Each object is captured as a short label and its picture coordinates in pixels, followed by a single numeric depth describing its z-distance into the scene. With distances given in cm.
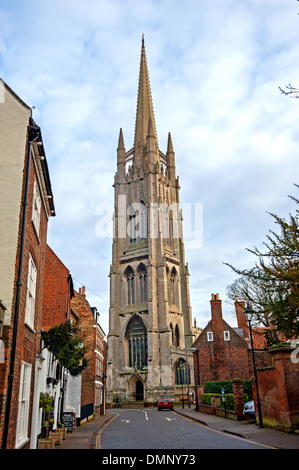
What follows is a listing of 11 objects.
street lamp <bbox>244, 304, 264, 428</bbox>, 1620
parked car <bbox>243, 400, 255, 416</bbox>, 2005
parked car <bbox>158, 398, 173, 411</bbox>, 4044
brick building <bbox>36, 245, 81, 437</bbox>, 1834
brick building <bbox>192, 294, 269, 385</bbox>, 3491
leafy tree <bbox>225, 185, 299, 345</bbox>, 976
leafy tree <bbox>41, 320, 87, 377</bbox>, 1381
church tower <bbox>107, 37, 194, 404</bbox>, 5778
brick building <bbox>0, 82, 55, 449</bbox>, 800
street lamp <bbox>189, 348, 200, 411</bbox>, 3444
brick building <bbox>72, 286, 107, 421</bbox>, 2715
